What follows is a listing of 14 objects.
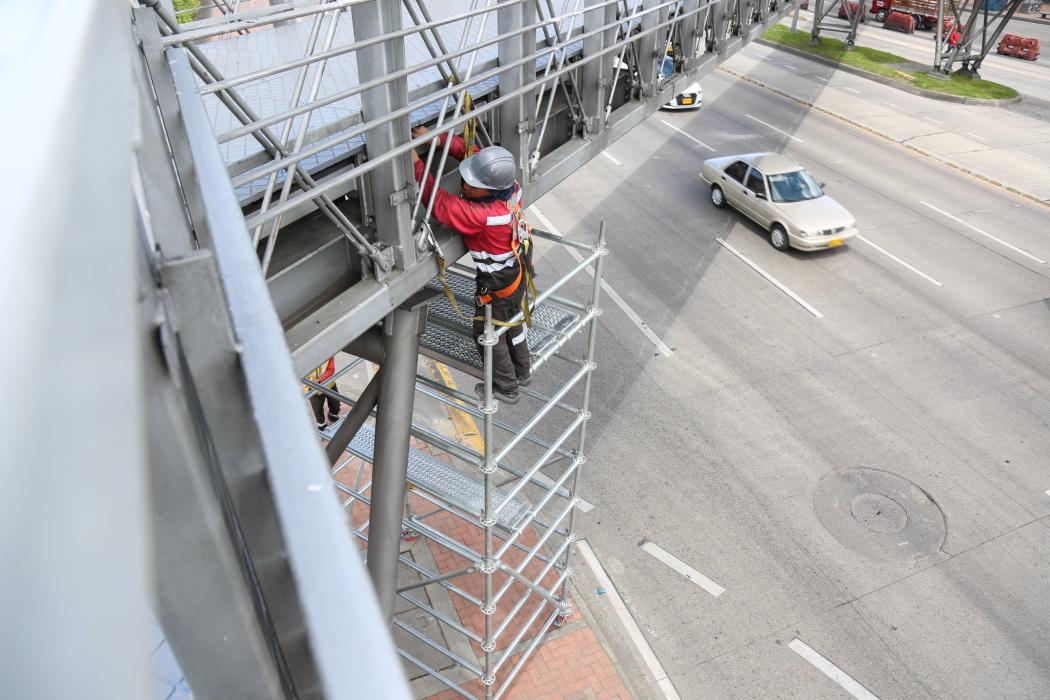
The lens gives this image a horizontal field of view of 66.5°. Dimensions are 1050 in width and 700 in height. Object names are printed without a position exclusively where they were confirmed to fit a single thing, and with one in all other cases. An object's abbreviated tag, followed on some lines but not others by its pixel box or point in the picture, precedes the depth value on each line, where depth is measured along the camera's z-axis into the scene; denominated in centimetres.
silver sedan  1570
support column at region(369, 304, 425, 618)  530
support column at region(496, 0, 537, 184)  557
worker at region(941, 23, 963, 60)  2732
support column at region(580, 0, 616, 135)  717
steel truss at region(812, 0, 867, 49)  2995
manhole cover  978
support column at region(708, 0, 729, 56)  1138
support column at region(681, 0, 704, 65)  1012
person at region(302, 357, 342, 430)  1018
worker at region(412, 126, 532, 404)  496
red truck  3509
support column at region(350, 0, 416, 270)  409
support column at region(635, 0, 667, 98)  866
